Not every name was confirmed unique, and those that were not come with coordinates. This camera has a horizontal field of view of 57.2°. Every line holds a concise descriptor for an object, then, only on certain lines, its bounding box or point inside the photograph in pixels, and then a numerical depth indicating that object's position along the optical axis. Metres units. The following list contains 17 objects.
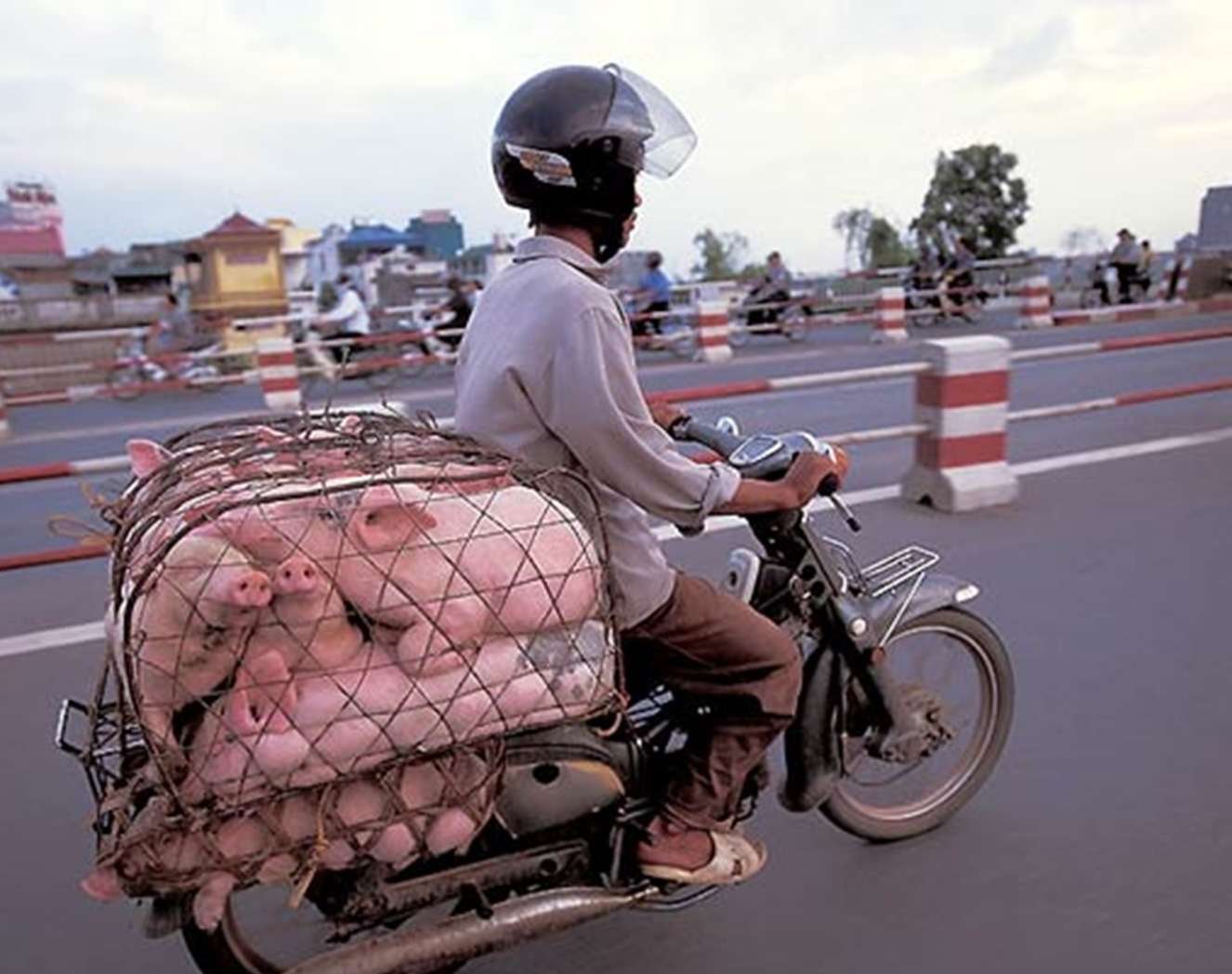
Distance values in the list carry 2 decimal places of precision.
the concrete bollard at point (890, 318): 18.66
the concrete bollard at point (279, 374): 13.03
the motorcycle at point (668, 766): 2.18
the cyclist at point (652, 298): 18.58
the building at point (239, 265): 41.44
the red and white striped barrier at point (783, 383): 5.45
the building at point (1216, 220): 25.00
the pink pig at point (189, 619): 1.68
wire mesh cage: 1.73
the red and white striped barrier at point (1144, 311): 20.33
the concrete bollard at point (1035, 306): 19.92
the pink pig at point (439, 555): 1.78
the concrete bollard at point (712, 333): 17.12
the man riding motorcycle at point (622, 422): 2.07
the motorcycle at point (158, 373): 15.87
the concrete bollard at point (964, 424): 6.26
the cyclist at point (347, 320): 16.95
